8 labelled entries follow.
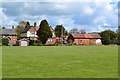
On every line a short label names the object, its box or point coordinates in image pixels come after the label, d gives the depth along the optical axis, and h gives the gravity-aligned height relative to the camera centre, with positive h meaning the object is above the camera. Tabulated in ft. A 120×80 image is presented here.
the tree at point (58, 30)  339.57 +17.16
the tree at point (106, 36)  296.51 +7.58
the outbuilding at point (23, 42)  217.70 -1.57
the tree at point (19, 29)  334.56 +19.07
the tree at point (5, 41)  212.07 -0.50
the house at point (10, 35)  245.45 +6.74
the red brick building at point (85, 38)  297.12 +3.53
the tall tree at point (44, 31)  241.12 +11.05
